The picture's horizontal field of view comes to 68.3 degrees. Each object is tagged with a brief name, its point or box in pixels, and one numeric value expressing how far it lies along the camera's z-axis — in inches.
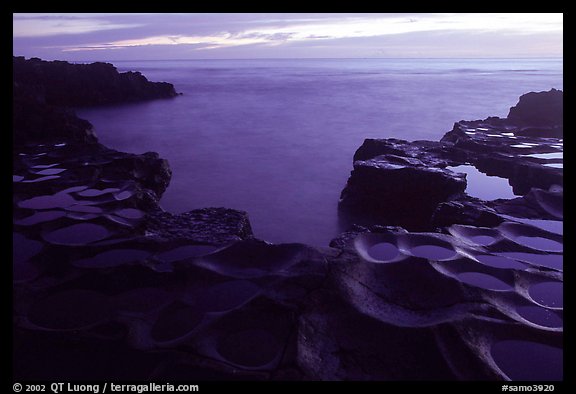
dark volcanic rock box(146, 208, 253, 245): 171.5
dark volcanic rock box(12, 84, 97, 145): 328.8
